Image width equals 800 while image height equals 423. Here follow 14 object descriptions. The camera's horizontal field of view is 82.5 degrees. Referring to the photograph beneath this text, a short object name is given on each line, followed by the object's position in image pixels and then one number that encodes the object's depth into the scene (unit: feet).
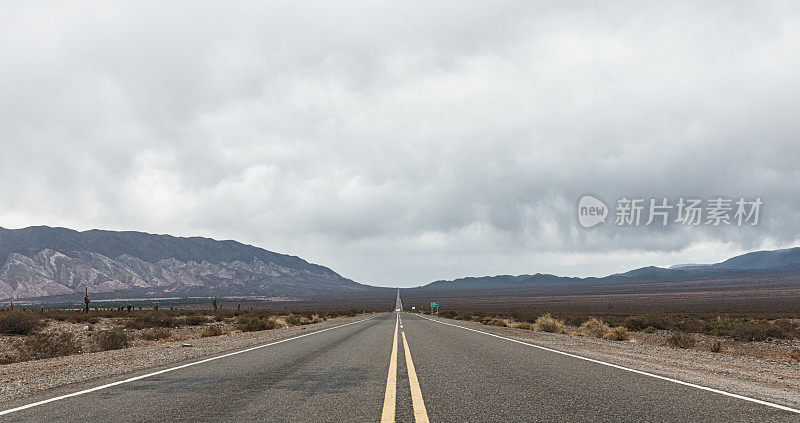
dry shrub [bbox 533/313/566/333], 86.10
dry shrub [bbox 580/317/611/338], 79.66
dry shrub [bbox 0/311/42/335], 93.96
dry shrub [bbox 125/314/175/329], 120.55
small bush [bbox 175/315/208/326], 142.12
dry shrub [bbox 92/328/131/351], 59.57
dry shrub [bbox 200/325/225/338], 82.28
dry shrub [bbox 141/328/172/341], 85.03
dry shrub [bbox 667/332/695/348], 68.18
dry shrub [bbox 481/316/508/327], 111.65
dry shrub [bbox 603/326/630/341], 71.97
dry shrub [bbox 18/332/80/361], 51.68
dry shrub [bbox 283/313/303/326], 120.11
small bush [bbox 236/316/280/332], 96.53
